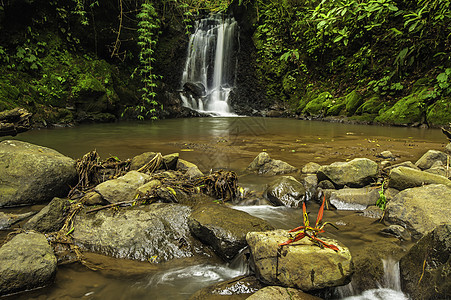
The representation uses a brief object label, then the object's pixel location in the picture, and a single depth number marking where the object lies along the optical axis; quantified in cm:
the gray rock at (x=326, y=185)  326
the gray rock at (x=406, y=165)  359
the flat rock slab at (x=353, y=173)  322
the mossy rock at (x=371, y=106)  1166
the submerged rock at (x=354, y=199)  291
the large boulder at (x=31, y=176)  272
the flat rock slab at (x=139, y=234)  213
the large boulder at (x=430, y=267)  144
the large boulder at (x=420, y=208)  221
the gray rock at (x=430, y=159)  374
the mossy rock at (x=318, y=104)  1446
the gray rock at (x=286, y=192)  304
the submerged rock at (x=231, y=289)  166
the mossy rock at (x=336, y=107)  1334
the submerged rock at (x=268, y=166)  411
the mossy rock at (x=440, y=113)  902
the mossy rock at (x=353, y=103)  1264
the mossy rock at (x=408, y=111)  987
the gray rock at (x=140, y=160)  357
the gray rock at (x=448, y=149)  444
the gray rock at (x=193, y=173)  341
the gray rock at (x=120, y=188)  267
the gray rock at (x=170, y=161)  367
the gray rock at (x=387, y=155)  477
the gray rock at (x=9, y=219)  231
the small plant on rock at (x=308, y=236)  160
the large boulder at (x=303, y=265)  154
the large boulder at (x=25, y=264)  158
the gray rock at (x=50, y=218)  221
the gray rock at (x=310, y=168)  398
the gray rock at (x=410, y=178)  272
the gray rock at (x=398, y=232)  223
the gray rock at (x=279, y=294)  146
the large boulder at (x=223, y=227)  203
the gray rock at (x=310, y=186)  322
